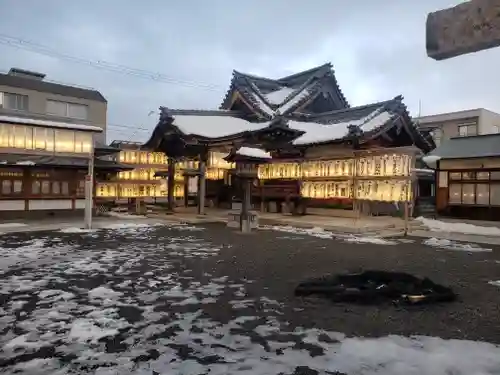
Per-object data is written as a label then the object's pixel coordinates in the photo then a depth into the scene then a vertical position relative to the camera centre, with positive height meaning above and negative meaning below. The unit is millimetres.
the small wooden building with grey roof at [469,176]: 20656 +889
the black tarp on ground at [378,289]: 6946 -1917
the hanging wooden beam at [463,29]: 4137 +1862
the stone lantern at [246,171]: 18344 +818
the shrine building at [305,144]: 21922 +2898
